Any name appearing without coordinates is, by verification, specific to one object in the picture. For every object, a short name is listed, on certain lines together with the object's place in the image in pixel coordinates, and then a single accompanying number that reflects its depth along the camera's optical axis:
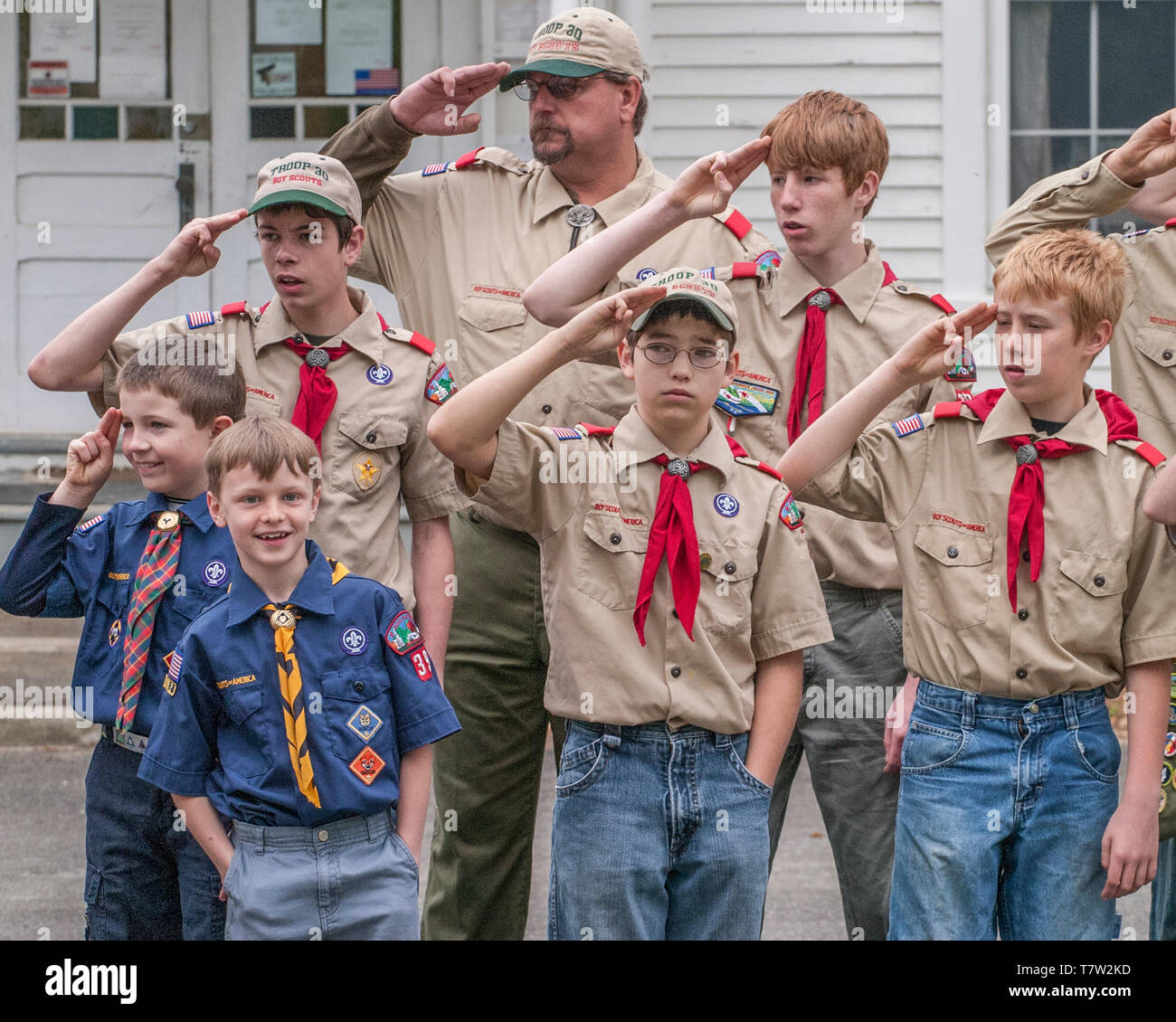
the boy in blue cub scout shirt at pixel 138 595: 3.18
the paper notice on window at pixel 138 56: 7.59
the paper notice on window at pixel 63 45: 7.59
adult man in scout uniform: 3.70
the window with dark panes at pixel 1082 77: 7.36
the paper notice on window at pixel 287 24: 7.54
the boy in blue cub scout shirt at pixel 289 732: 2.89
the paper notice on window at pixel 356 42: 7.57
